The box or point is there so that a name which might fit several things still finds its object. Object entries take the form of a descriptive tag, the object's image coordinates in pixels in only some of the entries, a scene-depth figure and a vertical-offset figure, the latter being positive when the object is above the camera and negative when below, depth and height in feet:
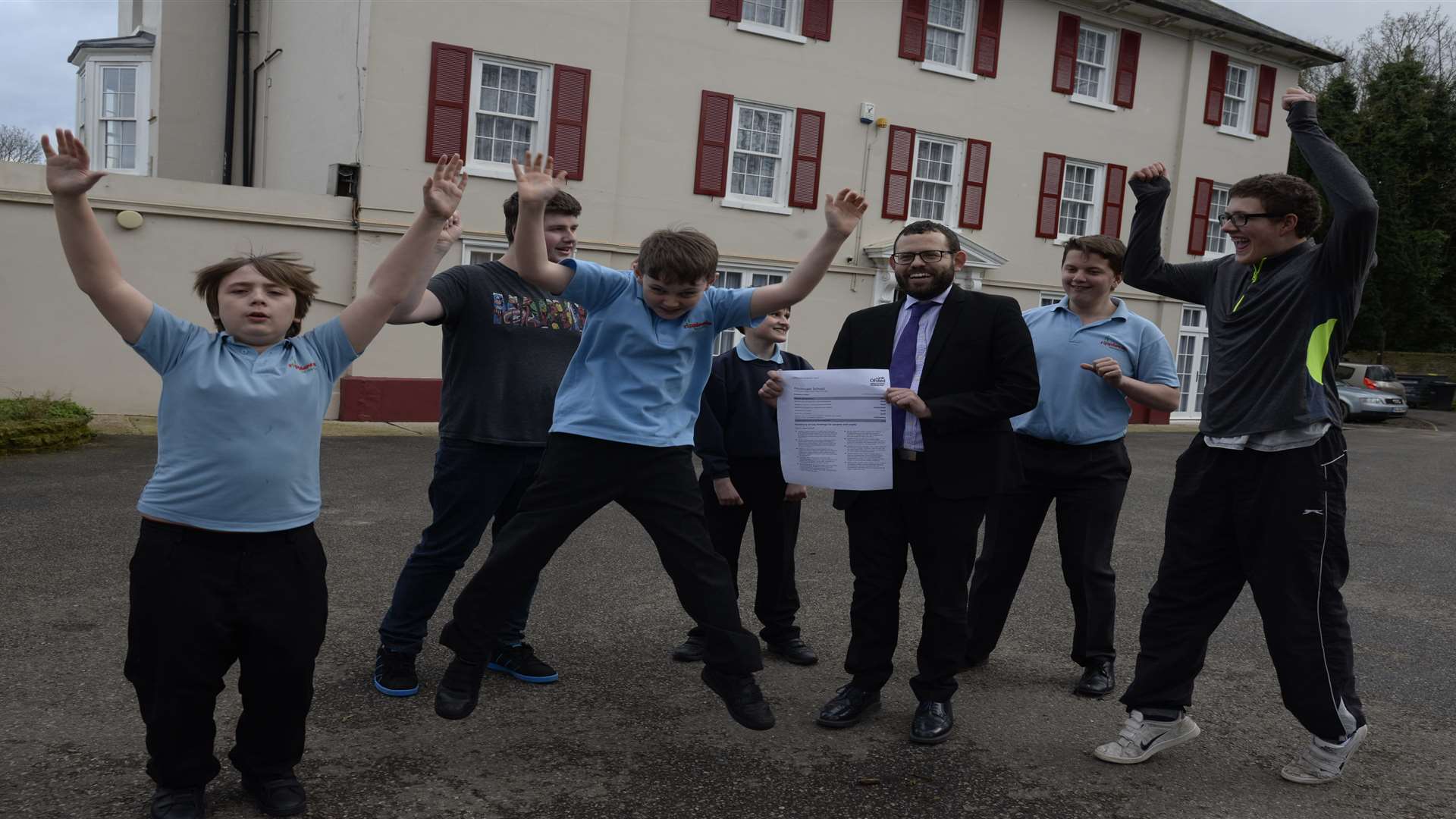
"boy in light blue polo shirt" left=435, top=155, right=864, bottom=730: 11.73 -1.88
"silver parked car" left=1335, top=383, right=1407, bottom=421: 88.07 -5.04
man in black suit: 13.07 -1.85
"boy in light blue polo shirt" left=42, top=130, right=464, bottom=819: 9.64 -2.42
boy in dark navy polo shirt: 15.85 -2.74
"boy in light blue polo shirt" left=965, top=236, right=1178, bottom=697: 15.39 -1.90
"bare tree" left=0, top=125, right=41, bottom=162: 145.89 +10.91
